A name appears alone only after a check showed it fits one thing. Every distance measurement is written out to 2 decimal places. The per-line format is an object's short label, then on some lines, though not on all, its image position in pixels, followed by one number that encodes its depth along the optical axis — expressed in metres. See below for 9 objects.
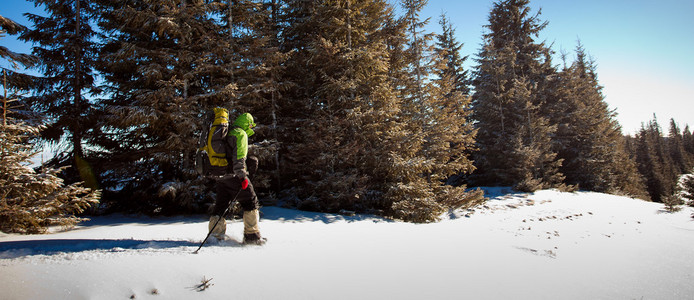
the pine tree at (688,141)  64.43
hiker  4.11
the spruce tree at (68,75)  7.31
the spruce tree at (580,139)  18.83
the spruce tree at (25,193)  4.10
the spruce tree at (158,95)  6.77
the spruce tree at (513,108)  15.70
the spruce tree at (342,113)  8.57
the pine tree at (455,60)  21.37
